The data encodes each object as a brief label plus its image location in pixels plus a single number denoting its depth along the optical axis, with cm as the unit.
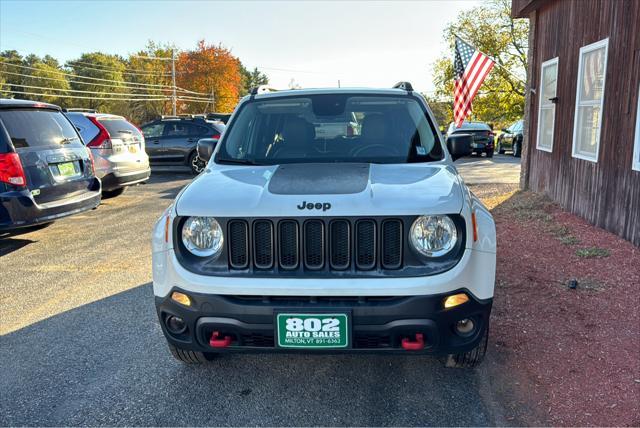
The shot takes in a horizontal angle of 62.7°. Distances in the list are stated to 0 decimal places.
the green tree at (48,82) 5747
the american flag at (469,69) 1268
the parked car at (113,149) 949
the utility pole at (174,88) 5597
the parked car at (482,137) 2102
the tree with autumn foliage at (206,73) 6588
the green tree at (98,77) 6138
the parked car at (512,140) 2189
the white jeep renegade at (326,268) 266
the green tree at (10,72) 5580
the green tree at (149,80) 6462
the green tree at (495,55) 3047
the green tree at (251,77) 10223
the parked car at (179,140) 1469
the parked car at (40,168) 593
